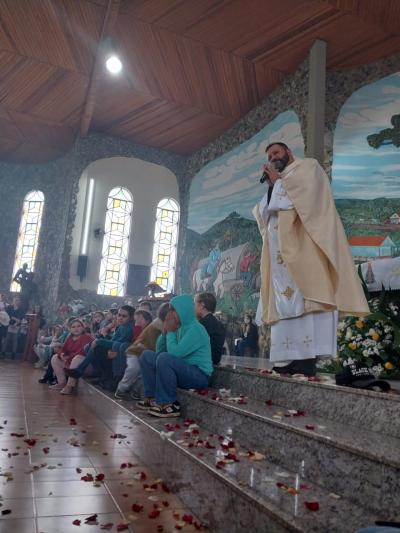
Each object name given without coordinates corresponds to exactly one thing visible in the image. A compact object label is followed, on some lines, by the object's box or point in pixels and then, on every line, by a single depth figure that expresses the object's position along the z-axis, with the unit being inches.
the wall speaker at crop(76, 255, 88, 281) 470.3
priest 117.0
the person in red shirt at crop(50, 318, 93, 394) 233.0
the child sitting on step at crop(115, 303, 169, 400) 170.1
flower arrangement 153.3
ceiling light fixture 334.6
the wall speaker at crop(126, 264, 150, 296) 495.2
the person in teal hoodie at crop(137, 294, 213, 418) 128.4
